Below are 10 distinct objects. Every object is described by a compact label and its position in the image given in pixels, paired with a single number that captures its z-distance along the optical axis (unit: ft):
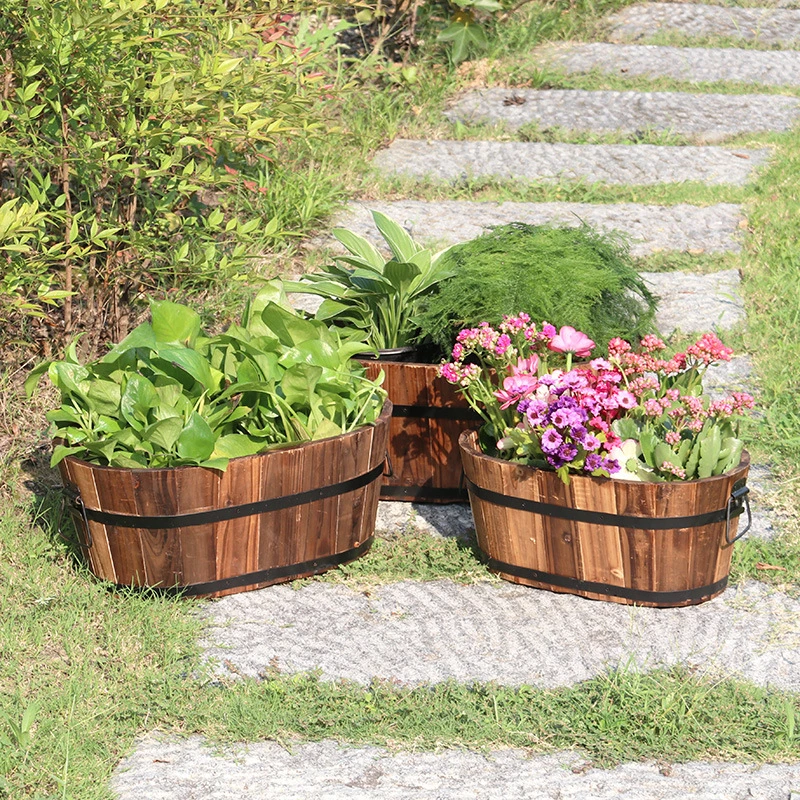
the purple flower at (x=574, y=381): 23.24
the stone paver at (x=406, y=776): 18.01
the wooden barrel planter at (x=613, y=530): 22.39
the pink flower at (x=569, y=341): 24.63
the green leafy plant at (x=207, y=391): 22.80
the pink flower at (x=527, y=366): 24.56
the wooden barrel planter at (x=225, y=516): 22.50
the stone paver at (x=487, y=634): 21.36
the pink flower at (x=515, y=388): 23.62
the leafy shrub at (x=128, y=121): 26.63
